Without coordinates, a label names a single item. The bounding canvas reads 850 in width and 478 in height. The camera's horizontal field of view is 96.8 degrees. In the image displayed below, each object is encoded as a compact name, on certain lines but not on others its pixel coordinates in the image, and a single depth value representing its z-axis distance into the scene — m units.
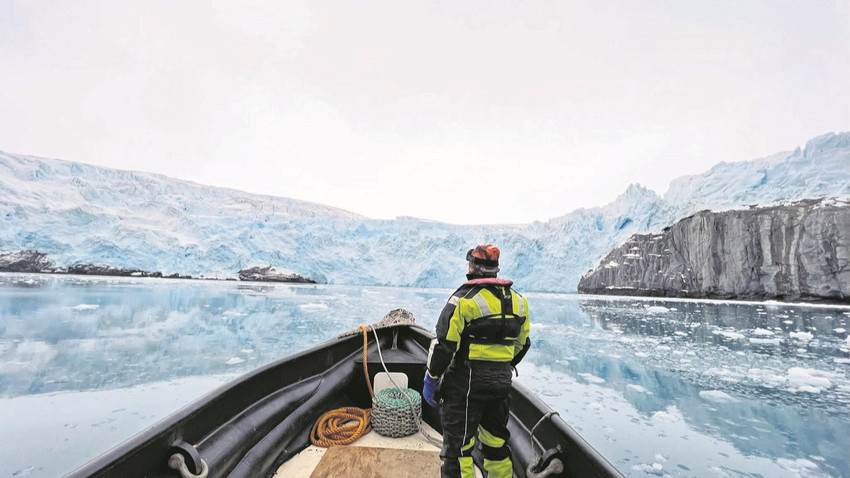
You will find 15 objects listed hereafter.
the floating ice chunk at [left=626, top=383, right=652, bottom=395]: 6.93
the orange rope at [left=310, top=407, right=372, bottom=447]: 2.80
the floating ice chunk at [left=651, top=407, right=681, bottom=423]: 5.56
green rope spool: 2.95
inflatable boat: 1.66
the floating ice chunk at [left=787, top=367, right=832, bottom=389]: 7.10
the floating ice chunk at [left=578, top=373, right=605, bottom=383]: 7.65
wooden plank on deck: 2.35
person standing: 1.98
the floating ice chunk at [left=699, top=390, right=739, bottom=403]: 6.34
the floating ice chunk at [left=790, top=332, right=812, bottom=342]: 12.32
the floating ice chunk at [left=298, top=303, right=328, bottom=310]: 18.53
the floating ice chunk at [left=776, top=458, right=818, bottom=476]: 4.11
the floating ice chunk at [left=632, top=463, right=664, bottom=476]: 4.04
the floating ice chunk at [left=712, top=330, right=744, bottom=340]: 12.39
